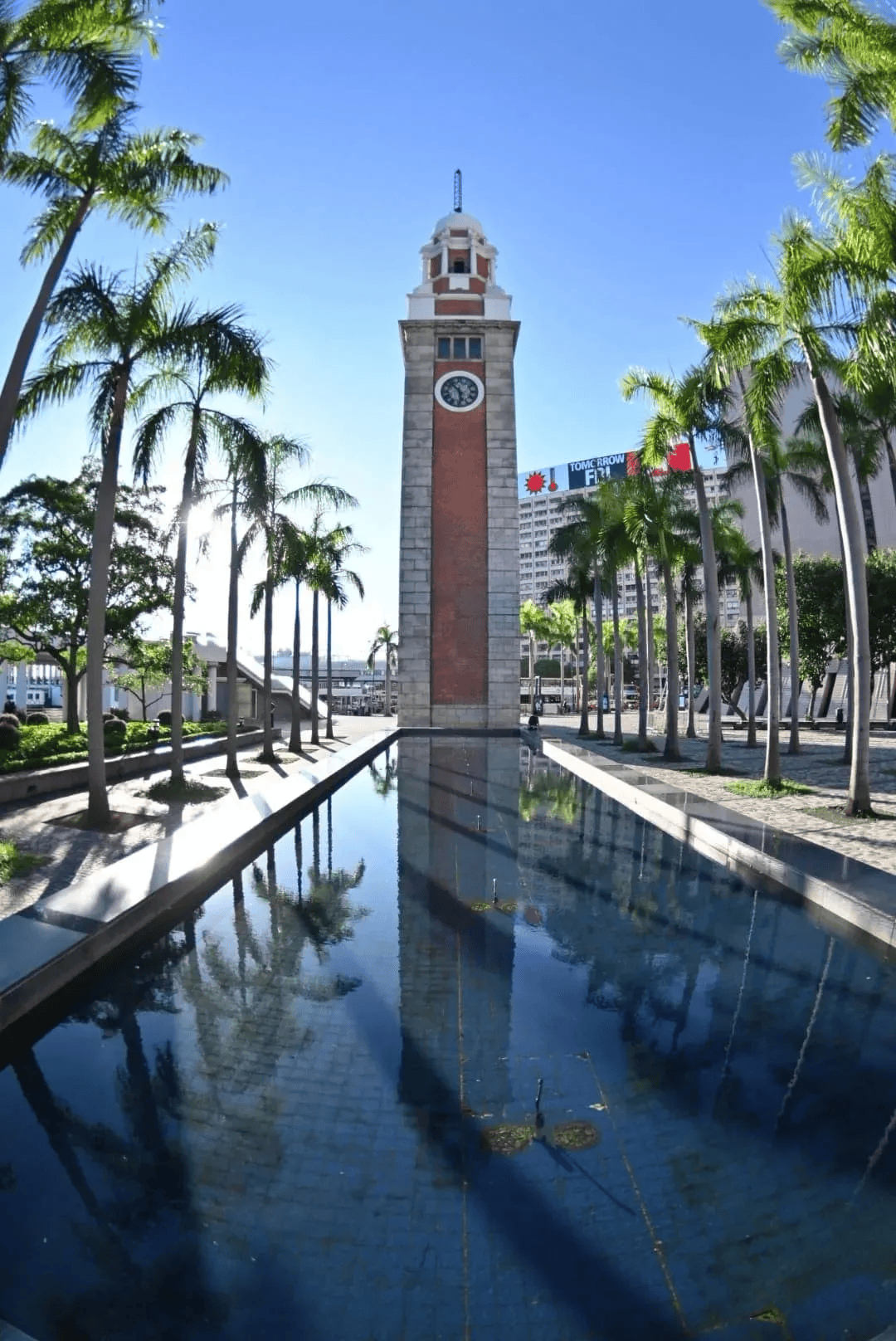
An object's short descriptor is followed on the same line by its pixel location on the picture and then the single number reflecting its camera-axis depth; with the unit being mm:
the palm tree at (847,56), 9820
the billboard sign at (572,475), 117625
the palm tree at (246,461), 14039
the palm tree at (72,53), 9328
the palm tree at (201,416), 12555
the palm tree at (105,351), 11820
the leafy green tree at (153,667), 23850
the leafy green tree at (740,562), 25172
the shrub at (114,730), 21959
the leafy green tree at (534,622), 61469
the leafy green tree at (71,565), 19281
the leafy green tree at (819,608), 32812
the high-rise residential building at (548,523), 118938
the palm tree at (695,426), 18172
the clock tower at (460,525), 37312
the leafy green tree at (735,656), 47844
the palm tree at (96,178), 10562
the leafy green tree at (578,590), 34494
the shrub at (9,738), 17531
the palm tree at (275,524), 19641
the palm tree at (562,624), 62250
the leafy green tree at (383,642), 56338
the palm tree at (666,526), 22547
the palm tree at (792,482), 20562
